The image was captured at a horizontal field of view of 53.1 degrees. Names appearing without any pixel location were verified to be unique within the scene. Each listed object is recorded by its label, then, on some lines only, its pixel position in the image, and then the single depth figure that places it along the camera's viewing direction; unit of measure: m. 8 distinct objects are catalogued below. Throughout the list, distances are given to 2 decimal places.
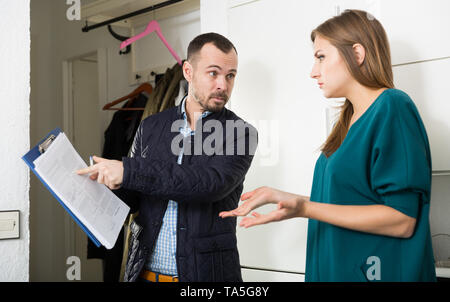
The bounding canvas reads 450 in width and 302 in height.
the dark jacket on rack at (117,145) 2.47
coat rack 2.32
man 1.15
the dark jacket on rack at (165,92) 2.26
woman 0.94
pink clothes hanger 2.29
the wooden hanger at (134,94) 2.70
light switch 1.18
